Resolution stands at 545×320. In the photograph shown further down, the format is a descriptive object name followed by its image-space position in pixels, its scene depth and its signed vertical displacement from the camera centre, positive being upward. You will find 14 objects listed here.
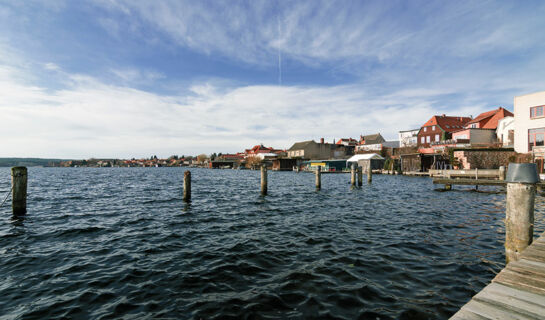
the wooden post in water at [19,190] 12.53 -1.61
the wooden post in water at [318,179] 26.21 -1.68
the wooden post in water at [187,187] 17.75 -1.87
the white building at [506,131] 43.53 +6.60
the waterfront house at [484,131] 50.62 +7.22
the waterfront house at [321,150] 102.56 +5.66
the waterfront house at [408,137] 77.31 +8.98
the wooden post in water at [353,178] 29.34 -1.71
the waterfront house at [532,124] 27.19 +4.97
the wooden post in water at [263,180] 21.53 -1.58
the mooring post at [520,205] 5.25 -0.89
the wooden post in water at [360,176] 30.69 -1.53
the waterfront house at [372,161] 59.72 +0.79
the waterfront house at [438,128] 60.88 +9.45
